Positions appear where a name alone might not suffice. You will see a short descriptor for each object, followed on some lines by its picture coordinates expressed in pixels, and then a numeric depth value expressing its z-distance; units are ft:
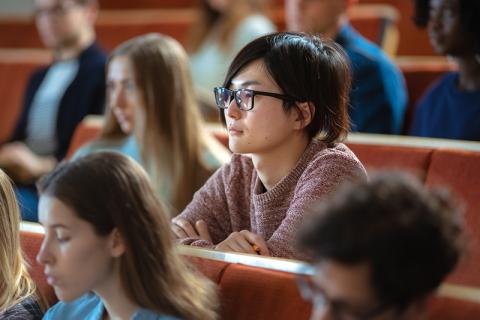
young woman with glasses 12.55
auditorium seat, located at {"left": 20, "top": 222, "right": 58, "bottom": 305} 12.71
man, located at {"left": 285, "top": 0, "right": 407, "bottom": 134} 16.21
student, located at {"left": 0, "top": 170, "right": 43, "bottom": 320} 12.41
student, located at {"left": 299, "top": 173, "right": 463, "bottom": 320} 10.40
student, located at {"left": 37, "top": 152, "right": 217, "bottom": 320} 11.68
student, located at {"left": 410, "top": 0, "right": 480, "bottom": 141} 15.32
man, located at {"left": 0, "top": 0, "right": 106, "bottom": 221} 17.87
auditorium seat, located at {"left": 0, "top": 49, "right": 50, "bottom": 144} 21.36
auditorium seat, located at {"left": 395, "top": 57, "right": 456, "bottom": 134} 16.80
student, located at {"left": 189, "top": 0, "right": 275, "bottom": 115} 18.47
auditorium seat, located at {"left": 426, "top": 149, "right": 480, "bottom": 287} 13.20
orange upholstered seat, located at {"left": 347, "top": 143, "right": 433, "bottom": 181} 13.60
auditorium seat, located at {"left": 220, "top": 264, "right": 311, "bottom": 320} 11.73
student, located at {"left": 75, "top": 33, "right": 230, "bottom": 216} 14.87
